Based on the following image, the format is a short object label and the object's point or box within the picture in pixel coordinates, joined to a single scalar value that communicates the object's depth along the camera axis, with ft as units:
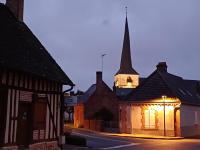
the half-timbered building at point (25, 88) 38.55
